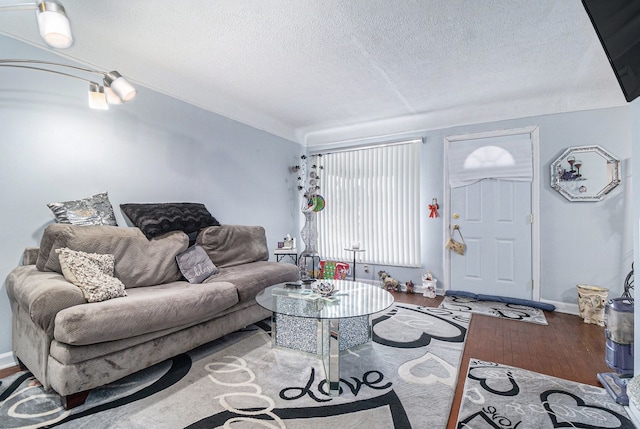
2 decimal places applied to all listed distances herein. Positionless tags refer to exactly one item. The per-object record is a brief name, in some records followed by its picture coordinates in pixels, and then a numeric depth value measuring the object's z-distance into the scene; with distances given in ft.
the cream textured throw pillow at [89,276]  6.28
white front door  12.39
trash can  10.18
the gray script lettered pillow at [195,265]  9.08
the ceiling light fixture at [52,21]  4.72
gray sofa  5.40
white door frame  12.10
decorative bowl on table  8.14
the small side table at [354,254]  14.59
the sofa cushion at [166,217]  8.95
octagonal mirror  10.96
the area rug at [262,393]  5.22
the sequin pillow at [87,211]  7.60
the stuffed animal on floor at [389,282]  14.53
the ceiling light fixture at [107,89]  6.22
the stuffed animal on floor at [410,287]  14.24
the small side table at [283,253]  14.16
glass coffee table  6.34
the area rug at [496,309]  10.78
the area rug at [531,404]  5.22
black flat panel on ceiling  4.21
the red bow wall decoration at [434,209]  13.91
